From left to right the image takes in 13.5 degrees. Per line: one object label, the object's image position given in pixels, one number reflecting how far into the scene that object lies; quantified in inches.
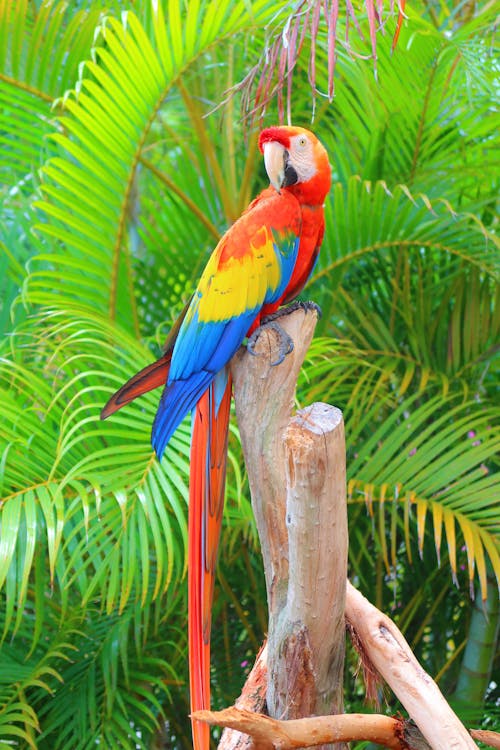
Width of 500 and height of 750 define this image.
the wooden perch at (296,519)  105.7
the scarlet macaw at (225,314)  110.6
